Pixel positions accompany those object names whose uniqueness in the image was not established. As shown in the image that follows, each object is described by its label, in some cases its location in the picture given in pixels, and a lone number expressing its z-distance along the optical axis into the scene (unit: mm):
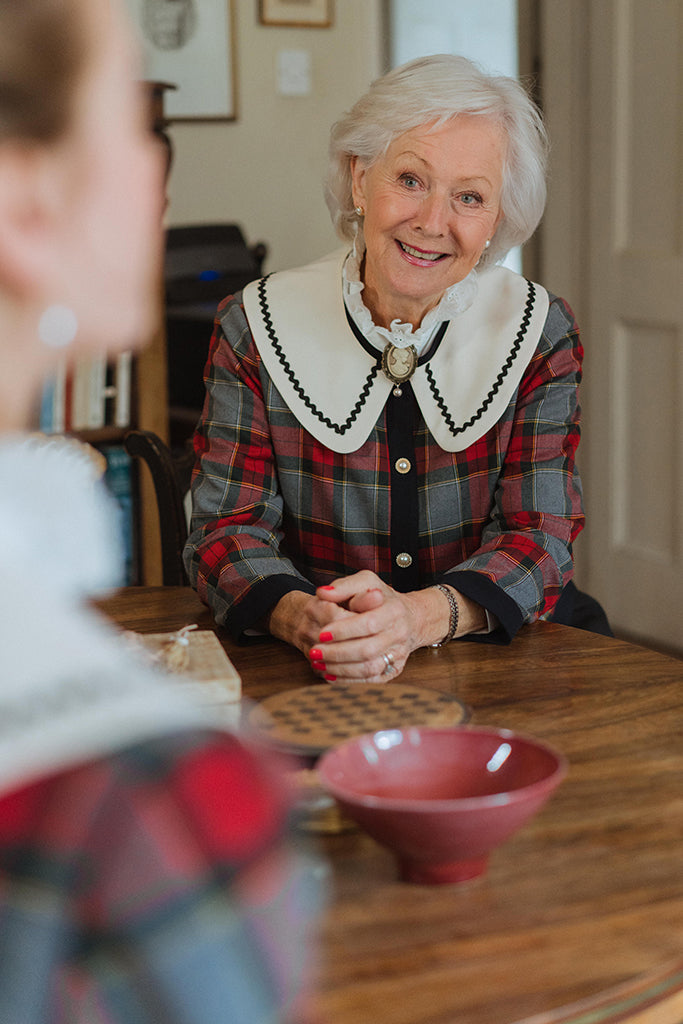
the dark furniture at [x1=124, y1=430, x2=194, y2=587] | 1986
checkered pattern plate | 934
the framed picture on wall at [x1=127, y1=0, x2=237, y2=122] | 3592
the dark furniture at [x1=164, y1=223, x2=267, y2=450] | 3361
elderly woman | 1684
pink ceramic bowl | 746
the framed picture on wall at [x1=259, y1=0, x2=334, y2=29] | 3695
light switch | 3756
